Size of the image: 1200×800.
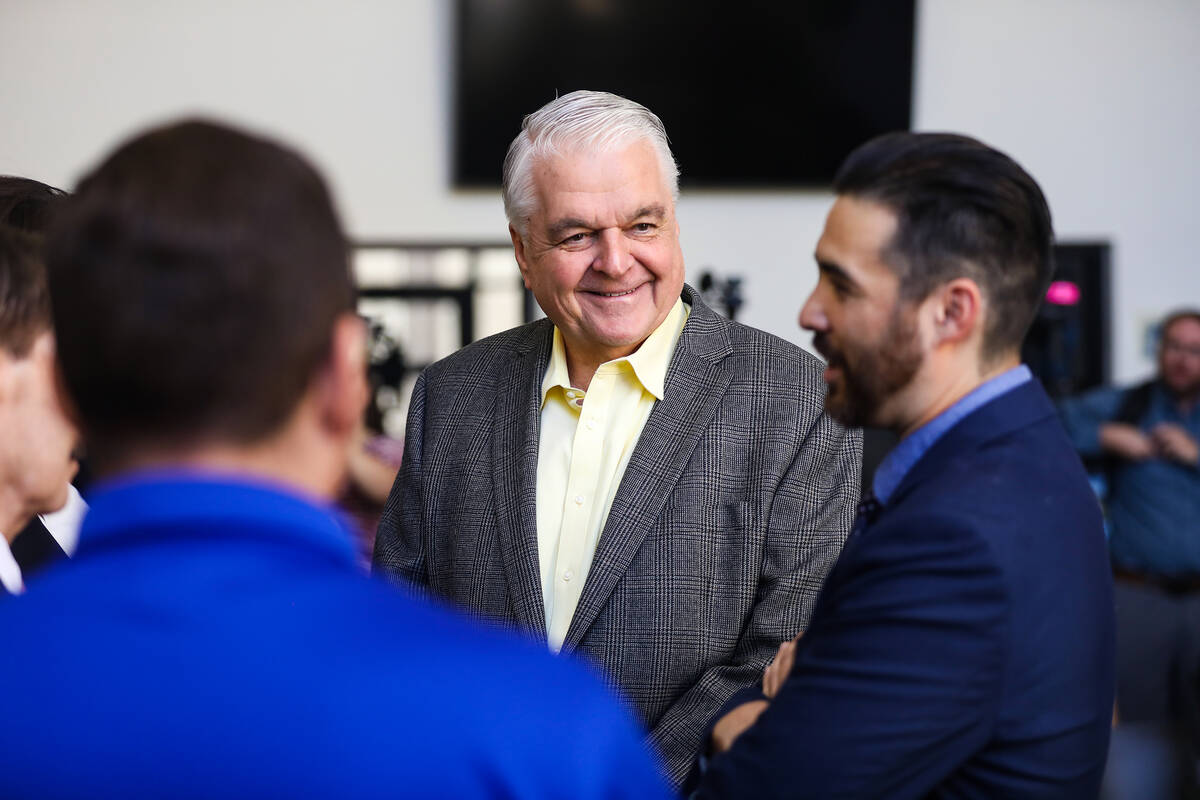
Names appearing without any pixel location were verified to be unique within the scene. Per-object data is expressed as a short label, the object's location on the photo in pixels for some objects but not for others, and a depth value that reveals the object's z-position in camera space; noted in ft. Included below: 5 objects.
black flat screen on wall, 14.99
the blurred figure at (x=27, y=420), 3.96
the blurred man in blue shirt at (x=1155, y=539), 12.87
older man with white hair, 5.20
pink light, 16.42
